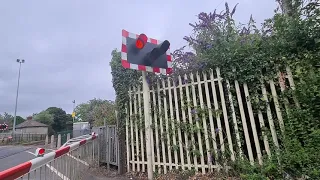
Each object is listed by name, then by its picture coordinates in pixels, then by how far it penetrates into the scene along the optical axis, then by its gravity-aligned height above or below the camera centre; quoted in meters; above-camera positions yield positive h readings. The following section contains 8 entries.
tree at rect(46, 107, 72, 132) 58.06 +3.57
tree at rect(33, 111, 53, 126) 55.44 +3.70
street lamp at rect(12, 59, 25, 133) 30.95 +11.61
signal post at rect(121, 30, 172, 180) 3.74 +1.33
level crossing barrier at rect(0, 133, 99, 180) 1.44 -0.39
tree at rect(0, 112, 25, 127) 63.78 +5.24
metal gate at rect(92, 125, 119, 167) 4.92 -0.51
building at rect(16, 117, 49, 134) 47.72 +1.21
